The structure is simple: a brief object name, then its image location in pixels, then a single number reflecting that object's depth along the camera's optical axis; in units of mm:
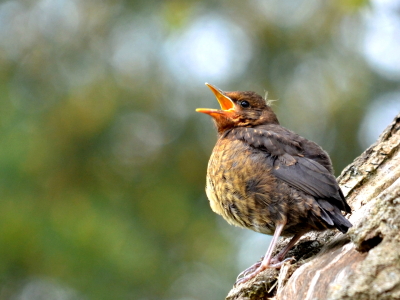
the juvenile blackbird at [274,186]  6949
